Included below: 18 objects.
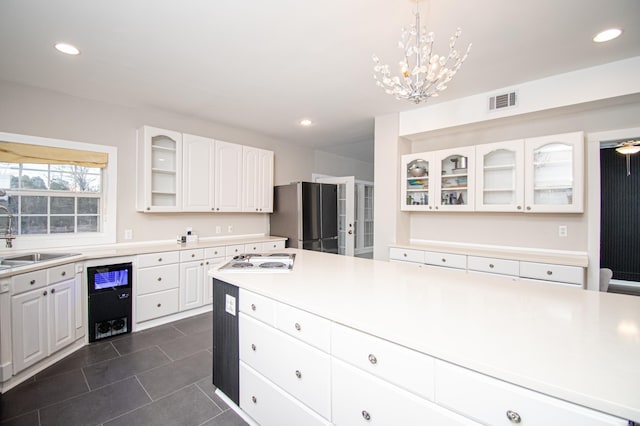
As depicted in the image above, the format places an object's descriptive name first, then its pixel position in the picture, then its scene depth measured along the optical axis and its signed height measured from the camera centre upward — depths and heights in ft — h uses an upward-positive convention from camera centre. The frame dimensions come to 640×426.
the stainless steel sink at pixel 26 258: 7.66 -1.38
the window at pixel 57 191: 8.93 +0.77
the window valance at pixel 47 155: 8.68 +1.95
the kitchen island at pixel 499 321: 2.30 -1.33
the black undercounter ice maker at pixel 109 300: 8.94 -2.90
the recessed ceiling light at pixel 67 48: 7.02 +4.26
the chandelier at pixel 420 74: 5.15 +2.72
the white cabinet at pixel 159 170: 10.91 +1.74
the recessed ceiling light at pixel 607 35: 6.40 +4.25
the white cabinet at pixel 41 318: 6.76 -2.83
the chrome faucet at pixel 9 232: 8.29 -0.61
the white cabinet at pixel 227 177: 12.78 +1.70
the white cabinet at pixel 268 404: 4.41 -3.37
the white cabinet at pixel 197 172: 11.72 +1.78
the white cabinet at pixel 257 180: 13.93 +1.71
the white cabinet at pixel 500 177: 9.49 +1.34
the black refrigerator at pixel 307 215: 14.30 -0.11
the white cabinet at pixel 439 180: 10.57 +1.35
